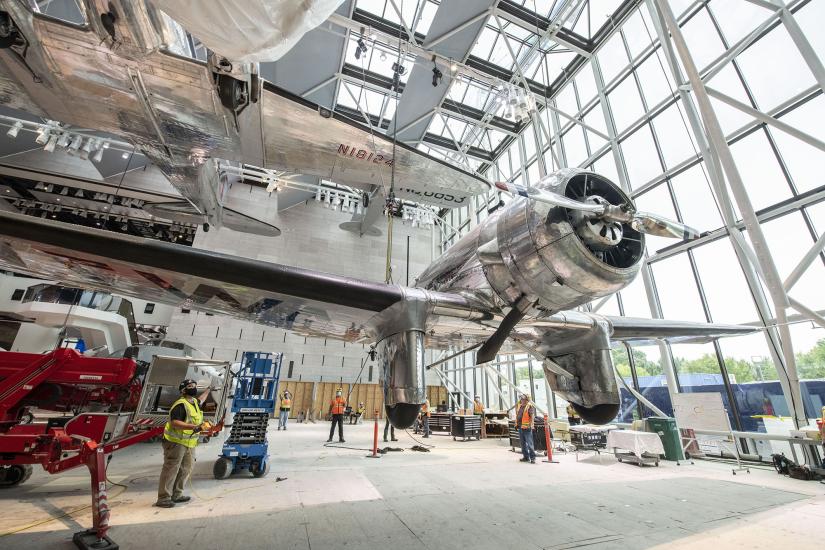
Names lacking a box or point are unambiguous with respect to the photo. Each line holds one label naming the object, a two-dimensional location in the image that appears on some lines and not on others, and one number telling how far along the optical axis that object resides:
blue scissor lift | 5.94
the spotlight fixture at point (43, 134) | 12.84
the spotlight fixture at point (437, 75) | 12.37
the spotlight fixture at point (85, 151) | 13.84
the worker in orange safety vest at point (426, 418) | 13.94
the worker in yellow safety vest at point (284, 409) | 14.26
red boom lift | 3.27
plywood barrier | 20.31
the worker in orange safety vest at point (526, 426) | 8.37
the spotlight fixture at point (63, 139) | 13.01
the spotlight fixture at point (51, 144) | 12.78
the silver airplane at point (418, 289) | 3.26
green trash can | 9.02
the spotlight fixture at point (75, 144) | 13.34
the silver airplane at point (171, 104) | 3.84
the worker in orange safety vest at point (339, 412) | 10.92
